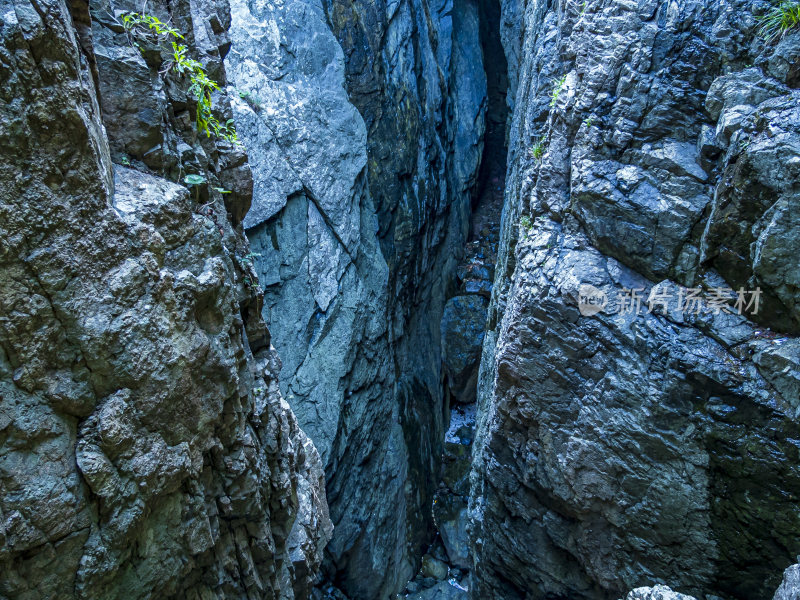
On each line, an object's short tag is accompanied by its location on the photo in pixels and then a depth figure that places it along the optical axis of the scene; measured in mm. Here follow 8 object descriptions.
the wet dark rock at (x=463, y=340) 13375
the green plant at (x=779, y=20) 4520
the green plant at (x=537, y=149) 6680
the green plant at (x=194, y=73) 3361
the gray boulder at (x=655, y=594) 3387
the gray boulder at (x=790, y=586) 2684
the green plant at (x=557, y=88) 6195
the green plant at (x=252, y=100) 8814
